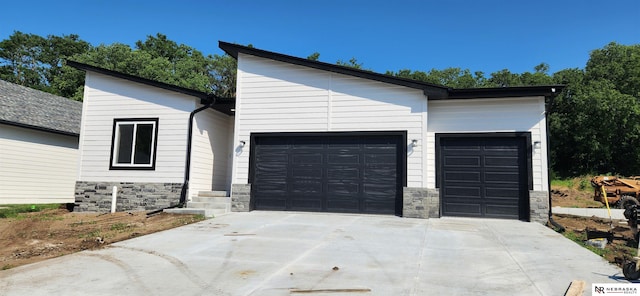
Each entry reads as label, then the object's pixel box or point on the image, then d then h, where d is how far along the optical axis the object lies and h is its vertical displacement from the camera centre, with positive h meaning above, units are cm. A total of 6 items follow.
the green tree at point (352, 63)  3684 +1133
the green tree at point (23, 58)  3638 +1091
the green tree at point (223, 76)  3394 +903
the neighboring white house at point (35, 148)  1395 +90
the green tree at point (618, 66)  2853 +943
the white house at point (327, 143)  1070 +109
